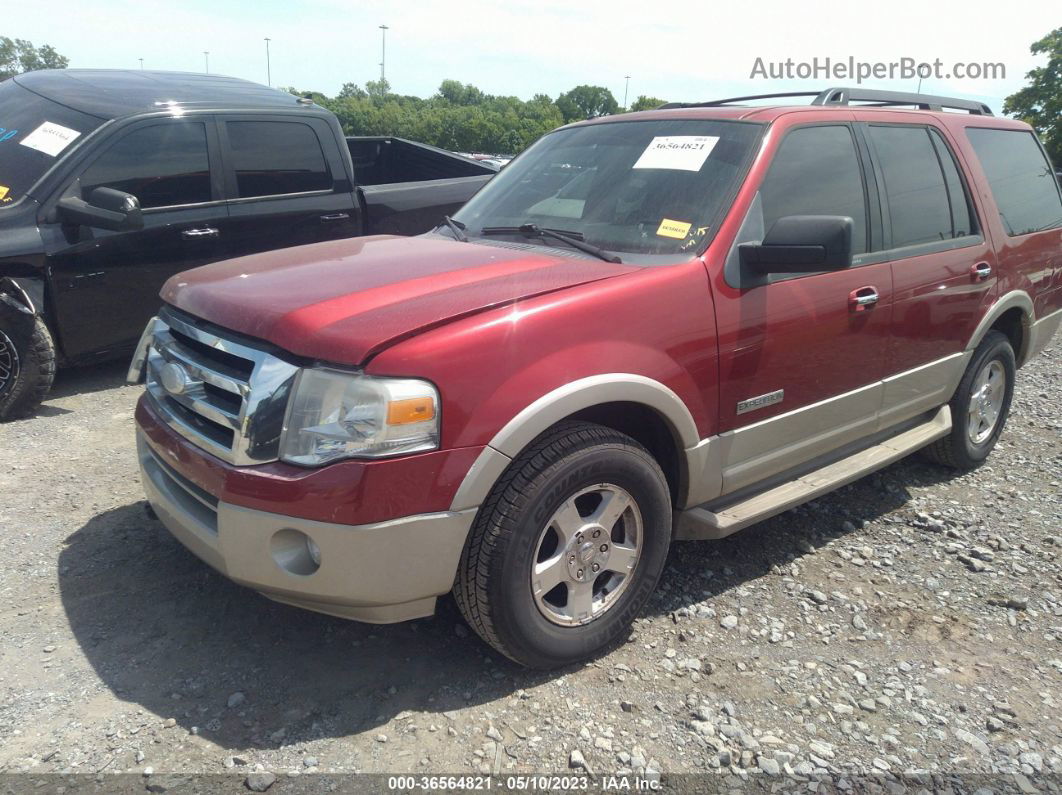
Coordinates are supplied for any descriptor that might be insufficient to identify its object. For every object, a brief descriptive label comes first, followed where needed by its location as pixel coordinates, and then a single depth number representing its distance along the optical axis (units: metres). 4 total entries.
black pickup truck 4.84
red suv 2.38
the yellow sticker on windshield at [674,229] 3.10
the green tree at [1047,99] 39.50
